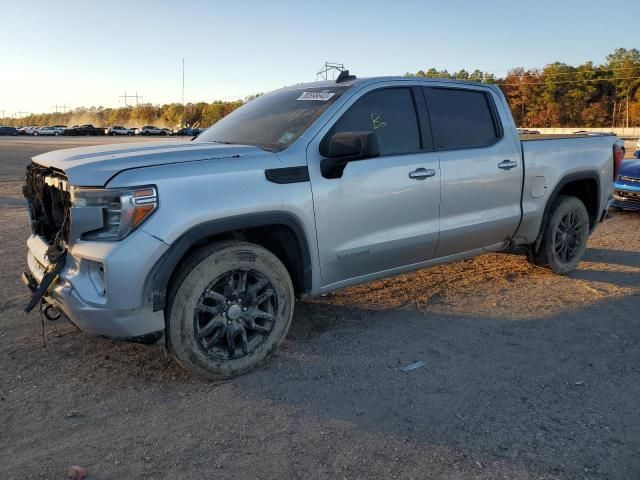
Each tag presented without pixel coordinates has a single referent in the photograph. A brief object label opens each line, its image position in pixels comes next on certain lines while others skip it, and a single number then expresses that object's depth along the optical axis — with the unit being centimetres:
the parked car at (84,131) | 7219
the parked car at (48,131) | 7488
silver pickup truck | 308
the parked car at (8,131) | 7341
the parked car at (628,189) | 915
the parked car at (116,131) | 7388
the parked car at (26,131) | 7625
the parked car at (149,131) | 7735
